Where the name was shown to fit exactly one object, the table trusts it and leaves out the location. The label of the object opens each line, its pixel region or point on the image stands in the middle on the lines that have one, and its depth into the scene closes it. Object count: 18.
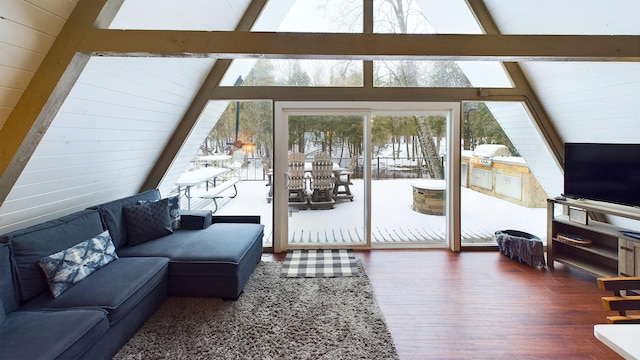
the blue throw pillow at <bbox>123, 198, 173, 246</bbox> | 2.94
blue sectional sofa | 1.66
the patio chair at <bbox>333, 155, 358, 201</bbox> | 4.07
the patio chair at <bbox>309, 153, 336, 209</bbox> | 4.08
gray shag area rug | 2.03
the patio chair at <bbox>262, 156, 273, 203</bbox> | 3.96
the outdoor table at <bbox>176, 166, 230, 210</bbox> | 4.02
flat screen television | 2.82
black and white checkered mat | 3.27
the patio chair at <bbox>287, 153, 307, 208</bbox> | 4.00
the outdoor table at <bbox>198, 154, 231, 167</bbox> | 3.92
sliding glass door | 3.94
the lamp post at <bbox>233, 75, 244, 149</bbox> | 3.88
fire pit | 4.17
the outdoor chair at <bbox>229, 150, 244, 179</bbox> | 3.90
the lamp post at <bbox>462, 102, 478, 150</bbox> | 3.96
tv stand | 2.75
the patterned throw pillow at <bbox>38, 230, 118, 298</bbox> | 2.01
